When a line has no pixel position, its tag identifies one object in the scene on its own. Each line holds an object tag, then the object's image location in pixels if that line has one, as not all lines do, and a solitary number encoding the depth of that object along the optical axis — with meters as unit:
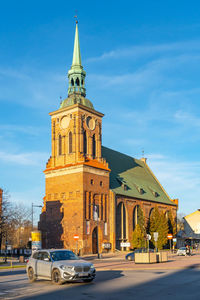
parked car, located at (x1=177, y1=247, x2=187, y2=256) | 49.49
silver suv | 16.61
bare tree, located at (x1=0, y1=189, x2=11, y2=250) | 42.78
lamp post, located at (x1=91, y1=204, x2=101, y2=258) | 48.03
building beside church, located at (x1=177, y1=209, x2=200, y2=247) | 94.94
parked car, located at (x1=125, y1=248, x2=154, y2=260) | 37.91
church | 54.28
